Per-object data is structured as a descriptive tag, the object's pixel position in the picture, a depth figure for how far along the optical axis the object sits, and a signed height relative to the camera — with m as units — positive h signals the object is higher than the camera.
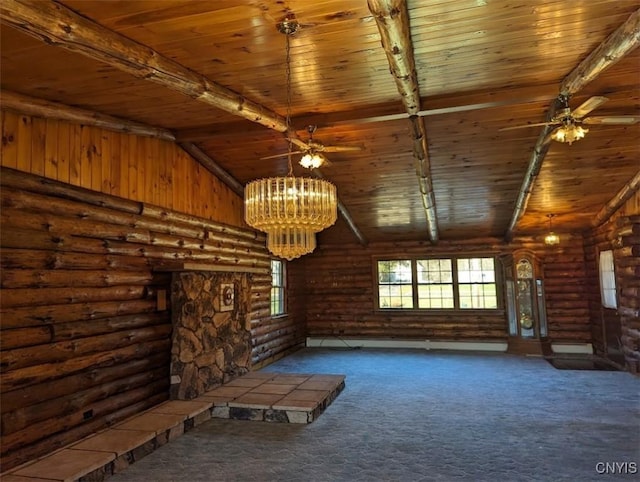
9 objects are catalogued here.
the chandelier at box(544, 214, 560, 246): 9.06 +0.66
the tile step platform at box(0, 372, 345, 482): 3.51 -1.48
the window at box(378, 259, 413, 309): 10.89 -0.23
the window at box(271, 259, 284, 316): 9.69 -0.20
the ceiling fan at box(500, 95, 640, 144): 4.10 +1.44
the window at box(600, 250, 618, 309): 8.15 -0.22
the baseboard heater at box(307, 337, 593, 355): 9.57 -1.68
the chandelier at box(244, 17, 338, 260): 3.55 +0.59
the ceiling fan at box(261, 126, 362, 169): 4.25 +1.23
